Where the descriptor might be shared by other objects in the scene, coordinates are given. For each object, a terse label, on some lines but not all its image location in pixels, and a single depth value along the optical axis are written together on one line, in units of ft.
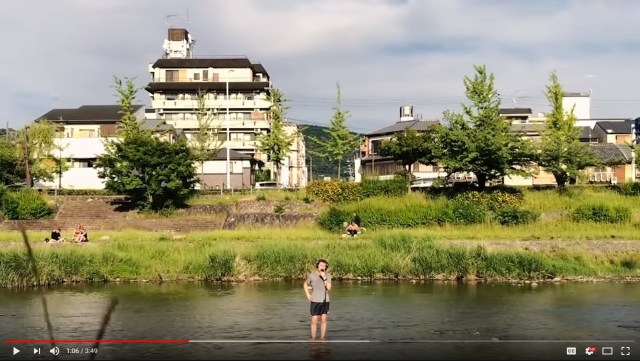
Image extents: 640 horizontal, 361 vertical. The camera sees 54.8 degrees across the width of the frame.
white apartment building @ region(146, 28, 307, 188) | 289.12
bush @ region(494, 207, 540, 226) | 139.03
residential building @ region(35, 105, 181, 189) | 223.30
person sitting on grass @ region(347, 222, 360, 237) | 126.00
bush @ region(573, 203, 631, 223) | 137.80
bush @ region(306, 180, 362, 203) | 162.30
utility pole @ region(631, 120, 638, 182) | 172.24
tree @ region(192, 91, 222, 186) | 185.84
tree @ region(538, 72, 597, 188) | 161.99
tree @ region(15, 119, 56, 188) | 198.18
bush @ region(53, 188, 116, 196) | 181.27
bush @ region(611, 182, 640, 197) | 155.94
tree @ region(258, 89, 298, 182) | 227.61
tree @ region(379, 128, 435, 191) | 196.59
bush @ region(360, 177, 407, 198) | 162.68
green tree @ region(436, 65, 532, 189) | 152.66
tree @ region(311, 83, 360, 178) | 221.25
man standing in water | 50.06
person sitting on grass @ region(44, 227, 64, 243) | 114.83
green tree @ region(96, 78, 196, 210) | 161.48
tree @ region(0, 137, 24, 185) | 194.39
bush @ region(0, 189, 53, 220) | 155.31
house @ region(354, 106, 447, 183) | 247.29
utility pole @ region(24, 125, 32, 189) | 186.70
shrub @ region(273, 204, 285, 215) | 156.52
